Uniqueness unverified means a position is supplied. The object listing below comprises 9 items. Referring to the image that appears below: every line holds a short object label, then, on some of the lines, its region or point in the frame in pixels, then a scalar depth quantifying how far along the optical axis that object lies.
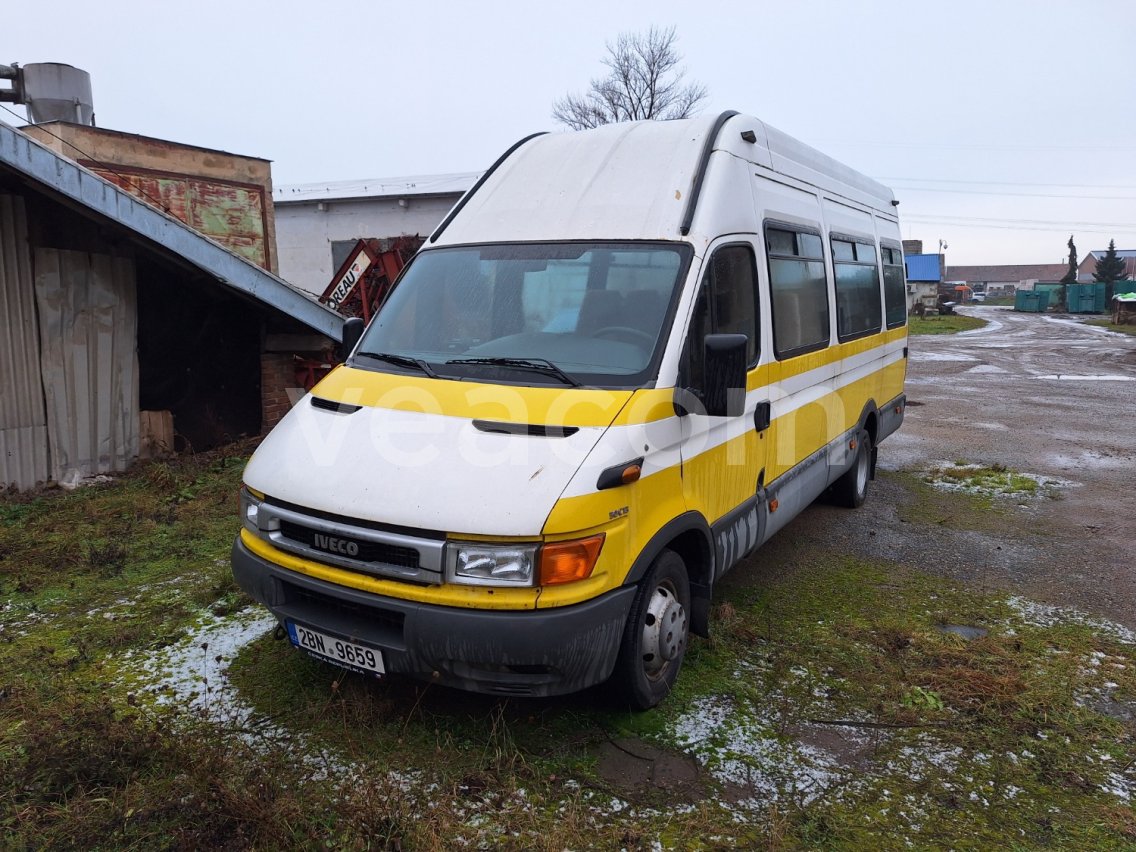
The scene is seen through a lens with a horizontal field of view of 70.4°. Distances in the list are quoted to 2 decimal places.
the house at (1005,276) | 117.06
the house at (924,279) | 53.94
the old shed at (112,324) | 7.41
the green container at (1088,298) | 58.34
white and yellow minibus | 3.15
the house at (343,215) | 20.17
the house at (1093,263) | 92.12
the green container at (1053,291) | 62.84
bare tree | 39.91
